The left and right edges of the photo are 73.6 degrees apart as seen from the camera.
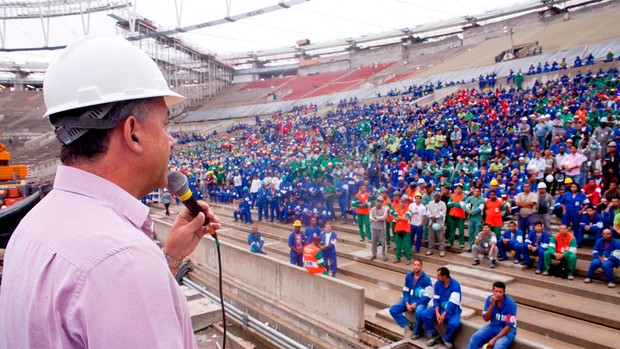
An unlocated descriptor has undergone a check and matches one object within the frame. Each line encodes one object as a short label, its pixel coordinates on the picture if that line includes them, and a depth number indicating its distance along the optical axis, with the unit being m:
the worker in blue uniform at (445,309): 6.38
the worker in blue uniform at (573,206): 9.30
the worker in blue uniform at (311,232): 10.39
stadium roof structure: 45.41
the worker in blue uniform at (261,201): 16.89
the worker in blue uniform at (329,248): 9.98
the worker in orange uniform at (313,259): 8.97
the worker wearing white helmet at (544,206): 9.27
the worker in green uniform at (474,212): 10.03
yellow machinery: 15.30
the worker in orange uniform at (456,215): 10.57
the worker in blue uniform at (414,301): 6.87
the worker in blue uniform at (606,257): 7.63
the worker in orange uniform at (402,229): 10.42
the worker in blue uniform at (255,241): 11.13
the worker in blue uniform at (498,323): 5.67
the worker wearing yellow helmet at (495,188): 10.61
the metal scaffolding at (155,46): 51.47
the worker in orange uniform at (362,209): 12.41
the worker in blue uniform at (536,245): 8.60
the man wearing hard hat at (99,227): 0.86
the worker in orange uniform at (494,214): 9.75
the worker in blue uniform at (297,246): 10.27
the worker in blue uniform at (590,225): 8.72
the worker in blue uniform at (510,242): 9.16
